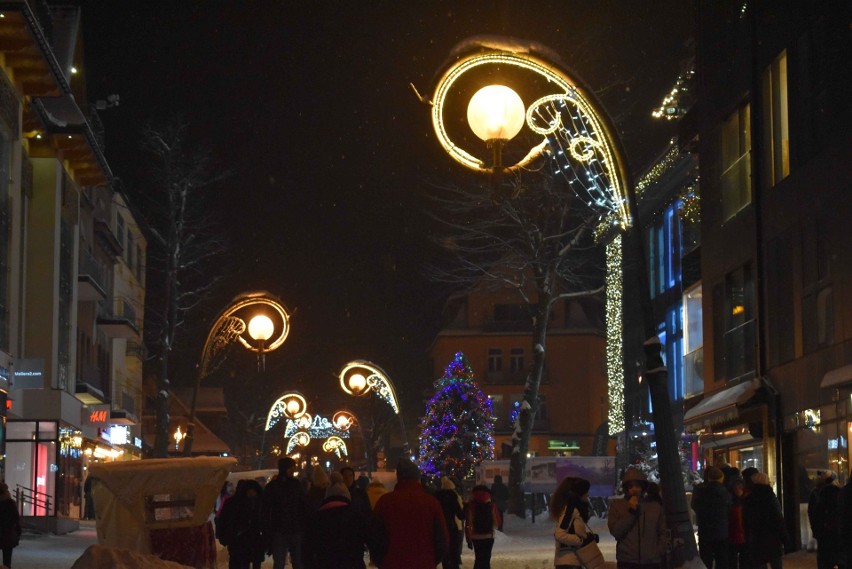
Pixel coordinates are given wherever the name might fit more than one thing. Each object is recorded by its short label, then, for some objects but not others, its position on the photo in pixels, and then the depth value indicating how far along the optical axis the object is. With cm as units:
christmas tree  5612
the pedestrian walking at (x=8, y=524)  1923
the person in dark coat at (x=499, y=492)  3681
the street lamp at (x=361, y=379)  4501
